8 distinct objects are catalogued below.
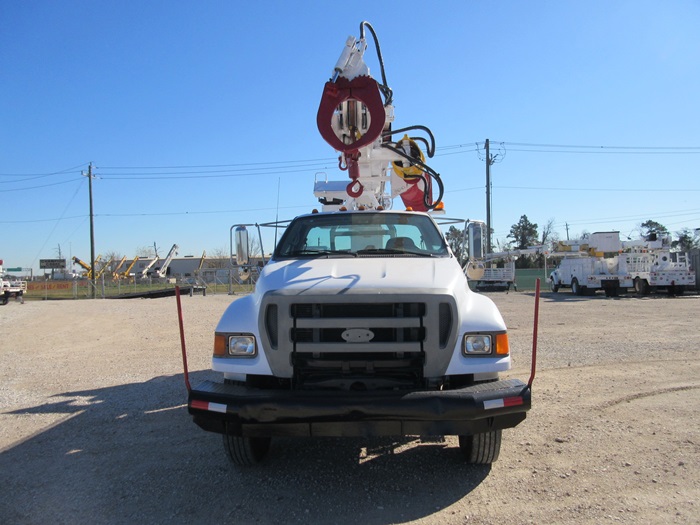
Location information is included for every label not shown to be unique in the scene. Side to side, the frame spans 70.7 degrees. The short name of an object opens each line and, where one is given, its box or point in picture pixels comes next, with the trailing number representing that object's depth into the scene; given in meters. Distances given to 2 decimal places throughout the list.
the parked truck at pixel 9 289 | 26.31
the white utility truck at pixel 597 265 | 25.94
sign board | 59.44
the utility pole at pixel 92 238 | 39.34
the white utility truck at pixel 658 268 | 24.89
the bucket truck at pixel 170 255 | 44.97
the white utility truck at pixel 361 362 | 3.15
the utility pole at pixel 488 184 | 39.47
